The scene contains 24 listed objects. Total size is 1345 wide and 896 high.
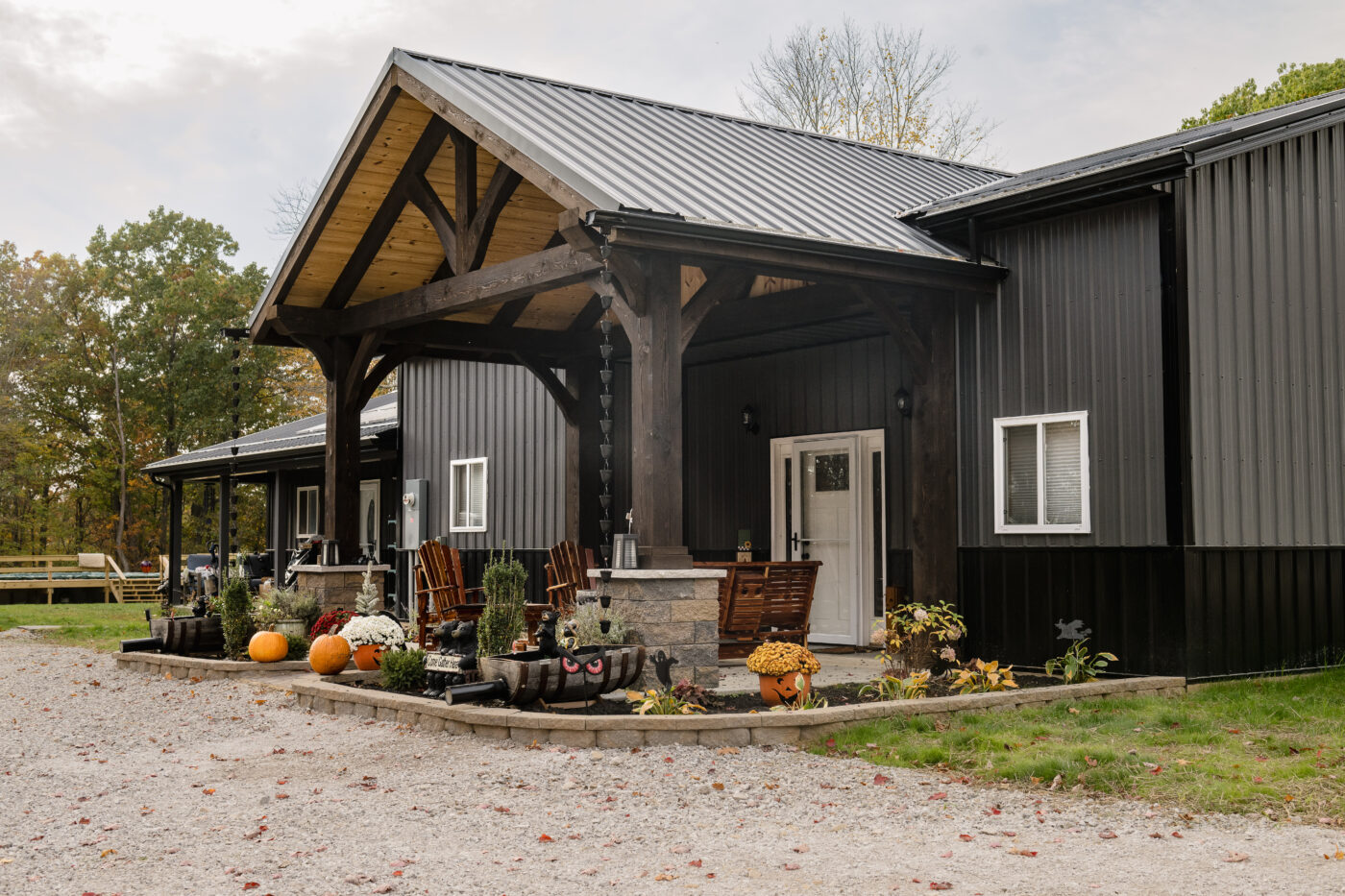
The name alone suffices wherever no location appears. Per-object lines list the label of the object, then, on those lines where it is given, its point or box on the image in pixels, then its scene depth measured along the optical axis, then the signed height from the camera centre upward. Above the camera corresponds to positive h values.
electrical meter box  15.98 +0.17
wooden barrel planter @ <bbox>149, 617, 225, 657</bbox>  11.46 -0.93
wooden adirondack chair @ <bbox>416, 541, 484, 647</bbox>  9.91 -0.46
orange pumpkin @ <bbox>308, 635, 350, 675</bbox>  9.53 -0.92
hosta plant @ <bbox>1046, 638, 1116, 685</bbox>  8.41 -0.92
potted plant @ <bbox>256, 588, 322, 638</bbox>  11.31 -0.73
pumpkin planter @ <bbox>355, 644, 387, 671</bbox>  9.75 -0.97
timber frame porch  8.00 +1.79
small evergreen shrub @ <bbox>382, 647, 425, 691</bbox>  8.55 -0.93
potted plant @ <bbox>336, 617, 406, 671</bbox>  9.75 -0.82
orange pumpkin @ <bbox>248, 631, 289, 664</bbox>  10.71 -0.98
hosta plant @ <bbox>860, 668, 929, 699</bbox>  7.70 -0.97
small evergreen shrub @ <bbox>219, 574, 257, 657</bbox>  11.21 -0.75
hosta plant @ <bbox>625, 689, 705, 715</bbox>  7.15 -0.98
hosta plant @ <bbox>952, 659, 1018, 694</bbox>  7.98 -0.95
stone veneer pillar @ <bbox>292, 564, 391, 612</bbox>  11.54 -0.48
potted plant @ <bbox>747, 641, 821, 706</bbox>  7.30 -0.81
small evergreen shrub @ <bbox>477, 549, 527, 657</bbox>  8.34 -0.54
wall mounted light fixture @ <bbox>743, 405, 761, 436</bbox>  12.24 +1.01
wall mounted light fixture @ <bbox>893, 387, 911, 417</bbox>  10.71 +1.04
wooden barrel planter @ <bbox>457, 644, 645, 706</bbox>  7.27 -0.84
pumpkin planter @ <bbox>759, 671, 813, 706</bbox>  7.34 -0.92
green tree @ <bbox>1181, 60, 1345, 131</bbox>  23.45 +8.04
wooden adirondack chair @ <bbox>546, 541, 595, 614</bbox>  11.23 -0.38
